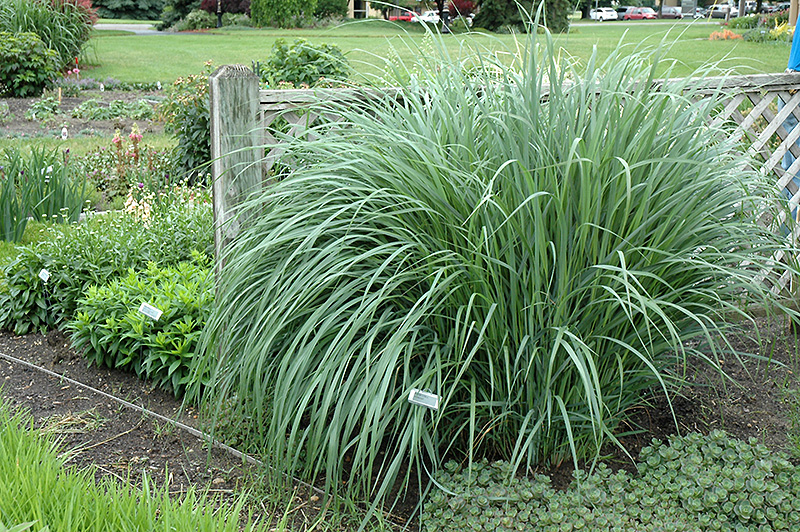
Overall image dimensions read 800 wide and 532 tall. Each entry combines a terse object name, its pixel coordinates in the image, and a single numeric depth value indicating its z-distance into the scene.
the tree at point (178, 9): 38.81
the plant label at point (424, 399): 2.17
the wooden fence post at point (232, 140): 3.04
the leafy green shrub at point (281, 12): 34.69
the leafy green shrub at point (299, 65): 7.04
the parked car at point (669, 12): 53.10
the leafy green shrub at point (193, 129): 6.32
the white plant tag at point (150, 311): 3.17
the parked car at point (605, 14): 50.20
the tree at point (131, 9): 44.84
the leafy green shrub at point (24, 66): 12.19
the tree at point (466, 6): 34.03
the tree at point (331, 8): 37.60
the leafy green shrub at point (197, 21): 36.12
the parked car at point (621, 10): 59.36
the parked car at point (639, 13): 55.41
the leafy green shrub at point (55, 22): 13.68
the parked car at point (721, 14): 42.16
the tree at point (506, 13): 30.14
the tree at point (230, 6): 37.78
